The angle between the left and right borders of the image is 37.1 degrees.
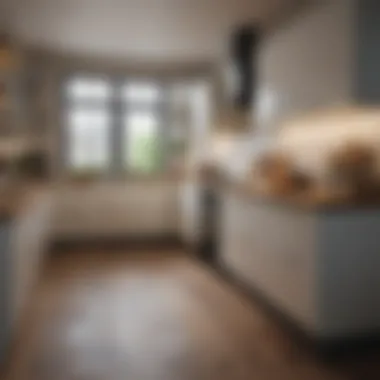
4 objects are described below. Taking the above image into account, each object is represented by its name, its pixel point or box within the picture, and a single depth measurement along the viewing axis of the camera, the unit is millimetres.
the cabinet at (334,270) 3236
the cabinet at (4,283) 3072
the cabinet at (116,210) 7563
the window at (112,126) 7695
